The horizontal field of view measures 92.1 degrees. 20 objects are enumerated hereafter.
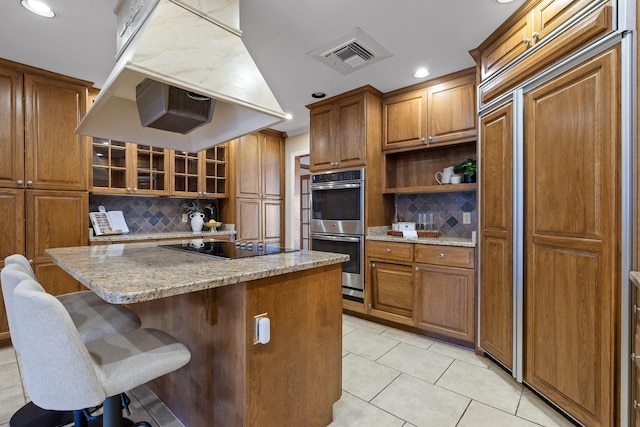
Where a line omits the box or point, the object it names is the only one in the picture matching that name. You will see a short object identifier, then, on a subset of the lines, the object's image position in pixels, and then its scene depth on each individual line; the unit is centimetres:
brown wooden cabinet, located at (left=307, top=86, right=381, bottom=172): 323
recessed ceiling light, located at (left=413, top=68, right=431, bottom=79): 284
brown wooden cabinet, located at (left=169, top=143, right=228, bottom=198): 389
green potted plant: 281
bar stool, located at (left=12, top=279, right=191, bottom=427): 89
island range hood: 125
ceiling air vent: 234
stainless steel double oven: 325
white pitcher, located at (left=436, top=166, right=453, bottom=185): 303
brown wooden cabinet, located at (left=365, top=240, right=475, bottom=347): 259
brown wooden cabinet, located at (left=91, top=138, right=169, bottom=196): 330
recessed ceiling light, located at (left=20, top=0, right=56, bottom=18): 189
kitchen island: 125
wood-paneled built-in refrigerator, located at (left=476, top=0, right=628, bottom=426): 144
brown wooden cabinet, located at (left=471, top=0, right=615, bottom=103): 151
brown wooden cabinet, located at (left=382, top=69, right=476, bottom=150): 283
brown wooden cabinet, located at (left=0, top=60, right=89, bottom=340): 263
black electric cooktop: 172
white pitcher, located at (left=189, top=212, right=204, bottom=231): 418
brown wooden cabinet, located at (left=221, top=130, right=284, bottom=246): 436
